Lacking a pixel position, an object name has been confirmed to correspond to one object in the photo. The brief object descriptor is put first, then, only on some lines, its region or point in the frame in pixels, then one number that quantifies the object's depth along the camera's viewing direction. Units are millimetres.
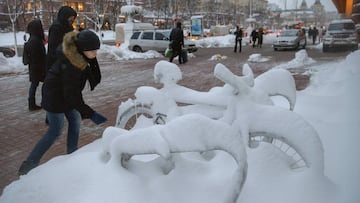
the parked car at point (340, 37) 19969
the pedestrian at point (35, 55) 6996
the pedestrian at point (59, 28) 4777
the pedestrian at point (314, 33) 31678
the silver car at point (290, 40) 23438
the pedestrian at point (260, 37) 28681
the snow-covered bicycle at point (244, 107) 2525
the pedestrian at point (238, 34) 22188
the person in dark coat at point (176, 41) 15008
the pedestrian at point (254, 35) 28422
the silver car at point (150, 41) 20531
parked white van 24484
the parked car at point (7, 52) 18880
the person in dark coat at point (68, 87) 3246
